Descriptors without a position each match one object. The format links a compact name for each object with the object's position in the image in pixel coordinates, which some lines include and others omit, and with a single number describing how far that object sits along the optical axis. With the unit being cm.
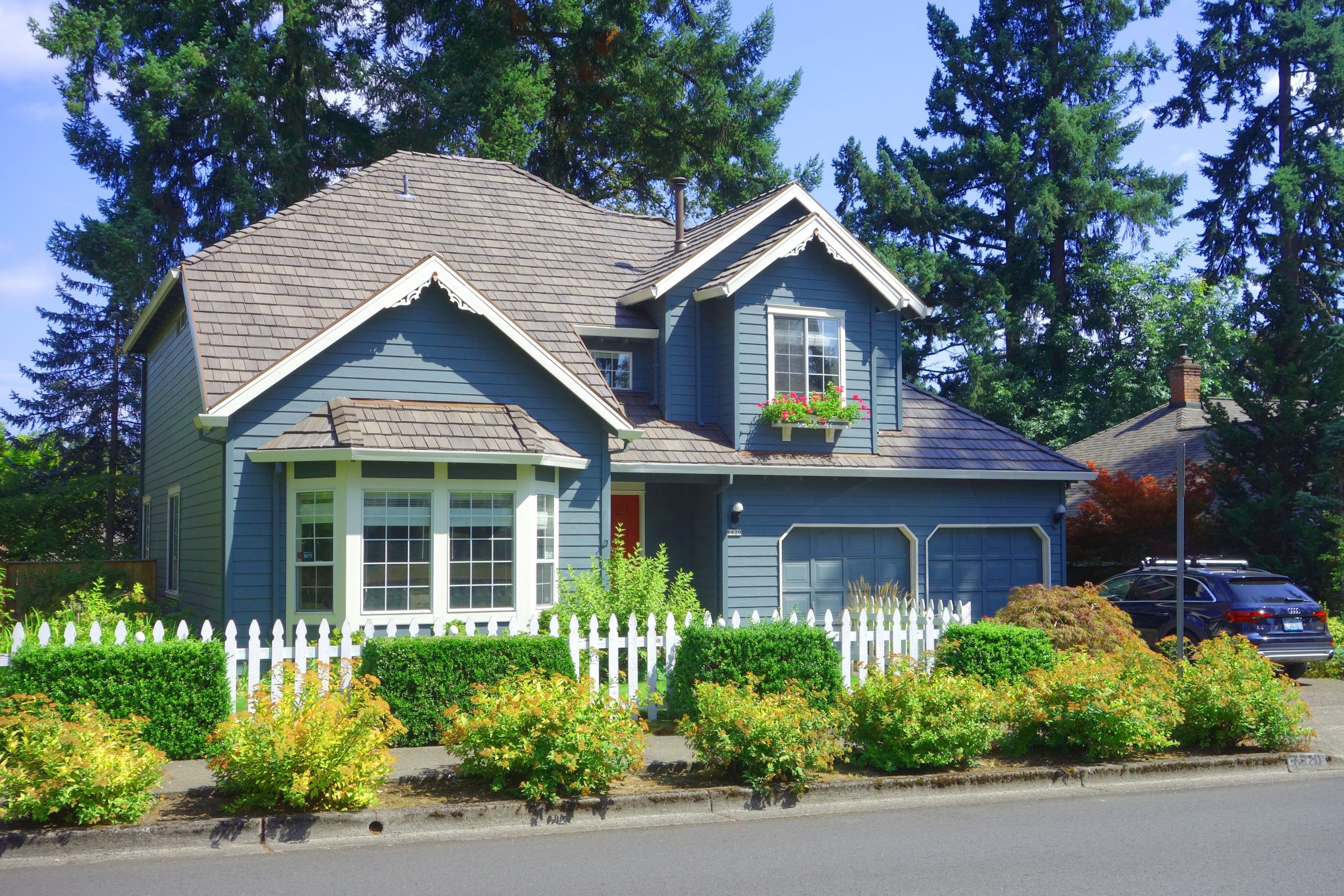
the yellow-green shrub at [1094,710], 1004
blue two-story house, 1403
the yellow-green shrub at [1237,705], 1067
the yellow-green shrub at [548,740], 836
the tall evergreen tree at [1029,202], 3628
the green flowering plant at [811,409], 1800
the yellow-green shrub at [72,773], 738
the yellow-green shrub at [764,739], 891
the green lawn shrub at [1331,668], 1725
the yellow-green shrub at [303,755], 780
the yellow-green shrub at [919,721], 955
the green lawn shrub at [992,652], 1188
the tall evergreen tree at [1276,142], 3603
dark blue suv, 1532
